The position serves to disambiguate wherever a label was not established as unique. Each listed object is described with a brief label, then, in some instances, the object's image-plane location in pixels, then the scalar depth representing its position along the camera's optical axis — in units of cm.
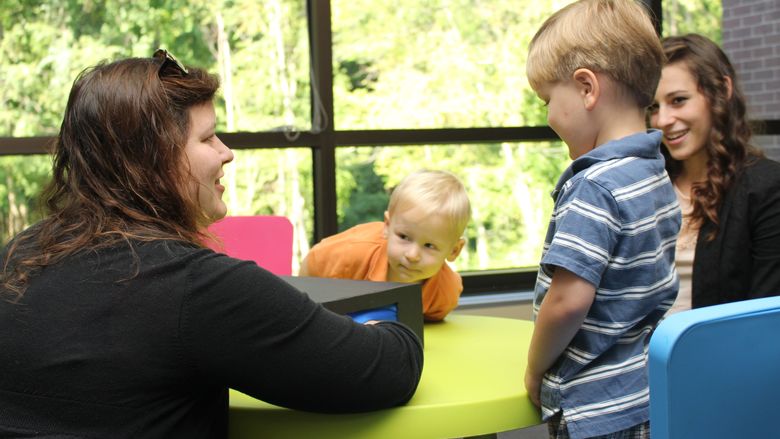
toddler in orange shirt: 204
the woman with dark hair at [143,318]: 113
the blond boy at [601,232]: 134
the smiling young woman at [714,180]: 216
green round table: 130
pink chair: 275
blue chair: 94
